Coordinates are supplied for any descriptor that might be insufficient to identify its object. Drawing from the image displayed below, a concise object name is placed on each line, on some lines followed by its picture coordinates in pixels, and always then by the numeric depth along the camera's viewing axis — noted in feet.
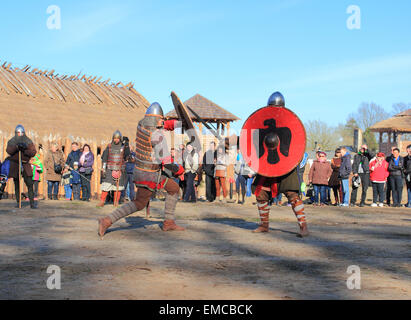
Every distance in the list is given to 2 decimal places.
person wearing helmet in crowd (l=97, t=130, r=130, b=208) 40.11
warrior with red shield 22.65
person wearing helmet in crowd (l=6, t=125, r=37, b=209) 36.94
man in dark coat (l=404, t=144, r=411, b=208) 45.78
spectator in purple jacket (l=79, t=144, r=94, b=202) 48.06
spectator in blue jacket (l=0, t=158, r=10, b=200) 45.09
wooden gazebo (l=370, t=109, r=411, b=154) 113.17
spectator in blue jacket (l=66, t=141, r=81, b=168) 48.62
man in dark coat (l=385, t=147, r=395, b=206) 47.97
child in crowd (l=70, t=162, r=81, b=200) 48.20
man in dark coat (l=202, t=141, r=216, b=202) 49.32
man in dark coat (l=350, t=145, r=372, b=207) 47.98
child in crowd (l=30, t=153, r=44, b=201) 47.96
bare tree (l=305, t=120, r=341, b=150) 195.93
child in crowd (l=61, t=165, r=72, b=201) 48.34
